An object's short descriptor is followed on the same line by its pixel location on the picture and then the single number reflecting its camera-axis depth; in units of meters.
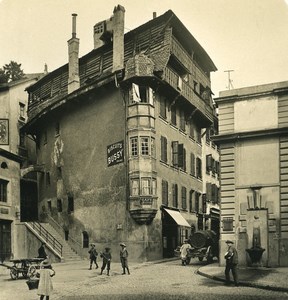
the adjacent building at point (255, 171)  23.28
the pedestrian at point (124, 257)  23.14
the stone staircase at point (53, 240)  33.03
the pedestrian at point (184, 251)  26.77
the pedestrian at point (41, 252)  26.98
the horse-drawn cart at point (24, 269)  21.85
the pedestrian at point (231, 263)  17.72
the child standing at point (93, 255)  26.16
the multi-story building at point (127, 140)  31.44
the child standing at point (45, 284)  14.27
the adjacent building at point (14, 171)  32.12
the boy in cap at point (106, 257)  23.24
